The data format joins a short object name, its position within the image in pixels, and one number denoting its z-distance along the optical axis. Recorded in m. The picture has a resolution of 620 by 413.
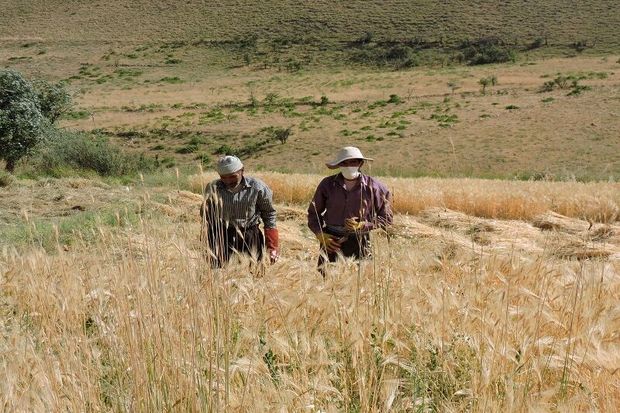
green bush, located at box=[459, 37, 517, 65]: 62.00
